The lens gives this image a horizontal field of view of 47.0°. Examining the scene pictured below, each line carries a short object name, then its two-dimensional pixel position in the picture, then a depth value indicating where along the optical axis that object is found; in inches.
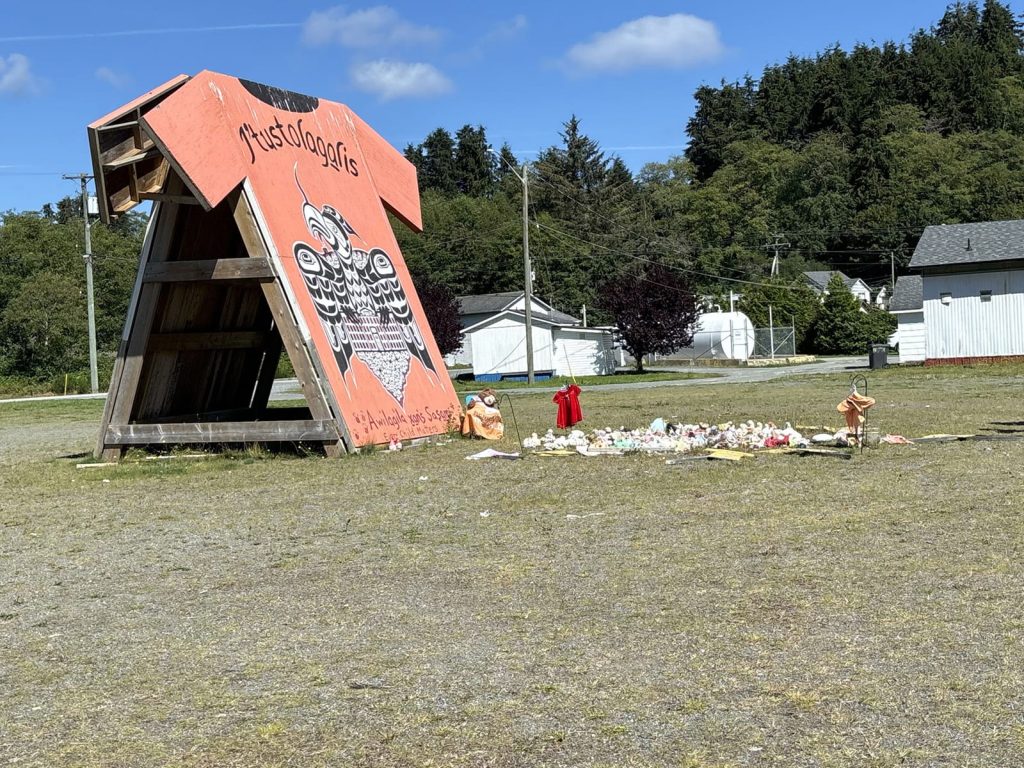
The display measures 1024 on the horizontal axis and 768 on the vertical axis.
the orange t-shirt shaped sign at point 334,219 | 597.3
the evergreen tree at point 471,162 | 4832.7
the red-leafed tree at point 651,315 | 2137.1
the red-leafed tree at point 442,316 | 2198.6
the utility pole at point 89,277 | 1941.4
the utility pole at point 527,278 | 1632.6
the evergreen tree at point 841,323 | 2800.2
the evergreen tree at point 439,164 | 4827.8
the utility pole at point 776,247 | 3711.9
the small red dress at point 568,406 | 691.4
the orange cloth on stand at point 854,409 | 528.7
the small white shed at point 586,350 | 2160.4
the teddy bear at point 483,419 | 680.4
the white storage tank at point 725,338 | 2630.4
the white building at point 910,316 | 1891.0
